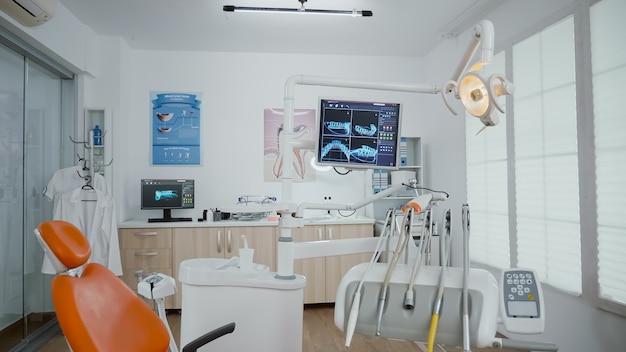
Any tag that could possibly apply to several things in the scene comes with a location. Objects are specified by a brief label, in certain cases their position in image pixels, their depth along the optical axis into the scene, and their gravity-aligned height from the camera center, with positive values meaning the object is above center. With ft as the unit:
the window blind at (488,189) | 10.21 -0.26
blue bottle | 12.10 +1.46
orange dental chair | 3.69 -1.28
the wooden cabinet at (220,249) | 11.78 -2.05
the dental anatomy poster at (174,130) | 13.55 +1.83
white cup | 6.32 -1.25
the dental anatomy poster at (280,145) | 13.93 +1.31
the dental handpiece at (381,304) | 4.11 -1.33
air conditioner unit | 5.83 +2.70
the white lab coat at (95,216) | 10.69 -0.94
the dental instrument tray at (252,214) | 12.74 -1.05
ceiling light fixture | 10.13 +4.50
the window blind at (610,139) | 6.78 +0.72
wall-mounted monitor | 6.02 +0.74
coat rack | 11.33 +0.68
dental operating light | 3.91 +0.96
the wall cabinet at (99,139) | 12.07 +1.37
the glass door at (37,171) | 9.84 +0.32
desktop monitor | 12.41 -0.41
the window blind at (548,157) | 7.96 +0.51
